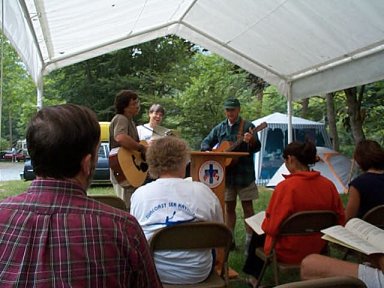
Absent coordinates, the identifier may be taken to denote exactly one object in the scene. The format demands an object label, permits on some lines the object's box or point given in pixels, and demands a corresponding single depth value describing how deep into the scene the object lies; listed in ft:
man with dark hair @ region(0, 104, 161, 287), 3.36
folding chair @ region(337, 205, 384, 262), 9.09
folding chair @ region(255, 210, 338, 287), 8.59
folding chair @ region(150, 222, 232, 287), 6.78
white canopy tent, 14.53
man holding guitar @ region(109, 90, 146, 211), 12.59
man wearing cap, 14.46
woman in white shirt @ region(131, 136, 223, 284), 6.98
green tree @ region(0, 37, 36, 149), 70.69
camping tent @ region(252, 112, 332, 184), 38.56
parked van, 38.78
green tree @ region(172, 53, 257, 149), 49.55
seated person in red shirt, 8.85
